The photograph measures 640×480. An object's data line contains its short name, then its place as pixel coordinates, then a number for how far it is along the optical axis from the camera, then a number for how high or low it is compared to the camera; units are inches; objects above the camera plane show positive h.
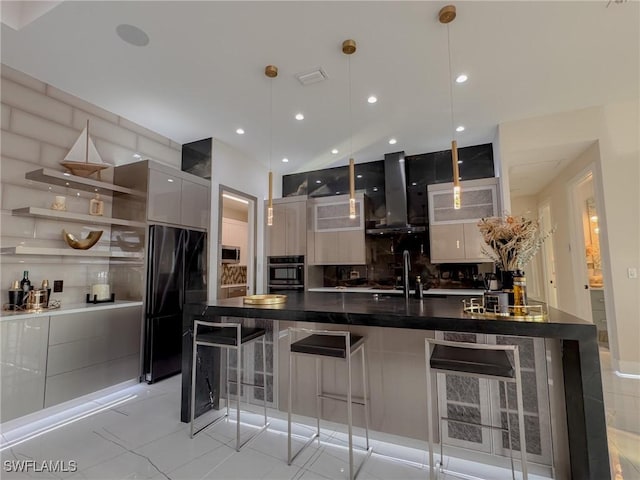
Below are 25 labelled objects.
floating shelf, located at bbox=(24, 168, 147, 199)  110.8 +34.4
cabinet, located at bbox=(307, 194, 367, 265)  193.2 +20.7
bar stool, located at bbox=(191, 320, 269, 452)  85.0 -21.3
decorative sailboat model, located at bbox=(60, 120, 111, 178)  124.8 +45.9
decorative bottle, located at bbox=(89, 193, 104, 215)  131.7 +26.6
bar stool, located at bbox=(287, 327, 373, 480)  72.6 -21.2
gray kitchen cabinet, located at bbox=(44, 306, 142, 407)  104.3 -31.3
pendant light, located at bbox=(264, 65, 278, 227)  107.3 +71.9
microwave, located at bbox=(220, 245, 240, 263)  180.2 +7.7
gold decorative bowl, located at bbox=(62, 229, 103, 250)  120.9 +11.4
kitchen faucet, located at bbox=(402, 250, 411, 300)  103.6 -2.8
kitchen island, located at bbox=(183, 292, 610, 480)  57.0 -13.6
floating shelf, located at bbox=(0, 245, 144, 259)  102.1 +6.1
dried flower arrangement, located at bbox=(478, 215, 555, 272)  71.0 +5.6
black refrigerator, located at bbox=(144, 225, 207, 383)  132.1 -11.8
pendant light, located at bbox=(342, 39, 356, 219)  99.3 +71.7
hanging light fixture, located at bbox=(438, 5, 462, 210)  86.2 +71.6
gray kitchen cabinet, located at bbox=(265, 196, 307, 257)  202.4 +25.7
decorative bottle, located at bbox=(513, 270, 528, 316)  70.1 -6.4
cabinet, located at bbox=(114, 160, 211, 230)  135.6 +36.2
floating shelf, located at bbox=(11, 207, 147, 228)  106.9 +20.0
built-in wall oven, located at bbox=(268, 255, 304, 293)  196.9 -5.2
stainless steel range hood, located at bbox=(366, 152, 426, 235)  186.2 +43.4
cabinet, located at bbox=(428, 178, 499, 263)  166.1 +26.0
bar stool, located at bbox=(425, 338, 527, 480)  58.4 -20.4
